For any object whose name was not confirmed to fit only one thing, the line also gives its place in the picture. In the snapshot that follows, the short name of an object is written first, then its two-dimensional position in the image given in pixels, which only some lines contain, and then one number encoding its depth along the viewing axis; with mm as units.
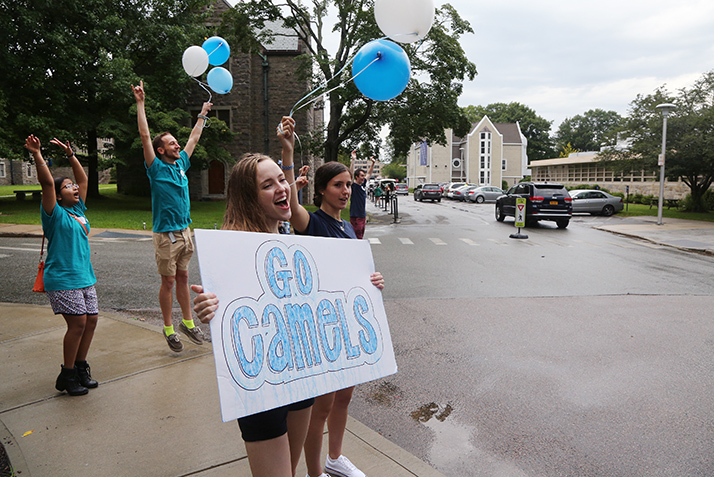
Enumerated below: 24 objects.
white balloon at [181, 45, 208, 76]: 6191
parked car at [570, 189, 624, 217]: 27688
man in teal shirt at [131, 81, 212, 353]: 4344
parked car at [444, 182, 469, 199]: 46622
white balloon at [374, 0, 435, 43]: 4324
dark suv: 19453
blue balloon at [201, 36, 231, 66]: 6188
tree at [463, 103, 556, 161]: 97688
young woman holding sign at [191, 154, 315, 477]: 2127
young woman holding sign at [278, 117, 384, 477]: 2516
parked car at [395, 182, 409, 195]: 58838
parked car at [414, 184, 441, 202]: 42625
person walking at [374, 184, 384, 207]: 33038
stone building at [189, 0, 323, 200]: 29891
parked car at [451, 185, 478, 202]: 42719
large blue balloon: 3656
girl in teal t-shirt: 3500
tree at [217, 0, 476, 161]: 21875
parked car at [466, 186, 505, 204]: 40344
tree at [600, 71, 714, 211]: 23359
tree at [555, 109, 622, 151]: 107000
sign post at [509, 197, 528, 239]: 15875
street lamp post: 19292
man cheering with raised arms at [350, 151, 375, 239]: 8711
